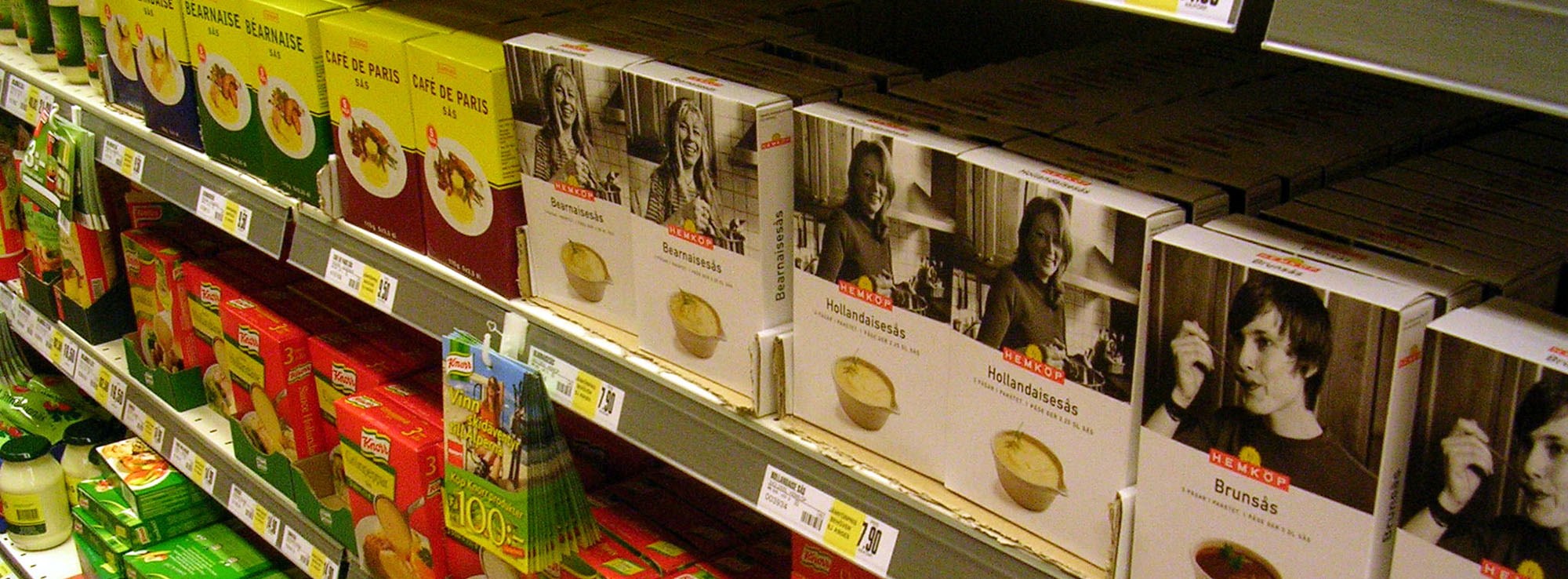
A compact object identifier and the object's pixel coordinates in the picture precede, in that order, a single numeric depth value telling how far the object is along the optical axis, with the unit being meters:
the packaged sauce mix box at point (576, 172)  1.30
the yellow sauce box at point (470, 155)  1.43
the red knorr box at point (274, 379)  1.99
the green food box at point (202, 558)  2.39
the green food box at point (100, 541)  2.46
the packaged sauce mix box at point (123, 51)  2.05
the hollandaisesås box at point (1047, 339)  0.92
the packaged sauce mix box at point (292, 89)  1.68
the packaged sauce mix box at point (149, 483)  2.48
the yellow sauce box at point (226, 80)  1.80
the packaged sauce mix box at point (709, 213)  1.16
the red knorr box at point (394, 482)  1.69
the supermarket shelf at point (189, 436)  2.09
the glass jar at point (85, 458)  2.77
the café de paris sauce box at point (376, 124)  1.55
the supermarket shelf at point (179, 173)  1.87
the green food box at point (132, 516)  2.47
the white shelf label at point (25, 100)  2.37
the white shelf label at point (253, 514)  2.17
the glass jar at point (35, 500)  2.76
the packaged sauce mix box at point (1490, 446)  0.74
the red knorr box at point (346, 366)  1.89
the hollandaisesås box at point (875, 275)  1.04
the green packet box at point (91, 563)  2.52
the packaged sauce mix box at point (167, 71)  1.94
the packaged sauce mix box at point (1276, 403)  0.80
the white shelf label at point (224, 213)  1.91
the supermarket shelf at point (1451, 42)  0.64
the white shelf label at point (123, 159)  2.15
